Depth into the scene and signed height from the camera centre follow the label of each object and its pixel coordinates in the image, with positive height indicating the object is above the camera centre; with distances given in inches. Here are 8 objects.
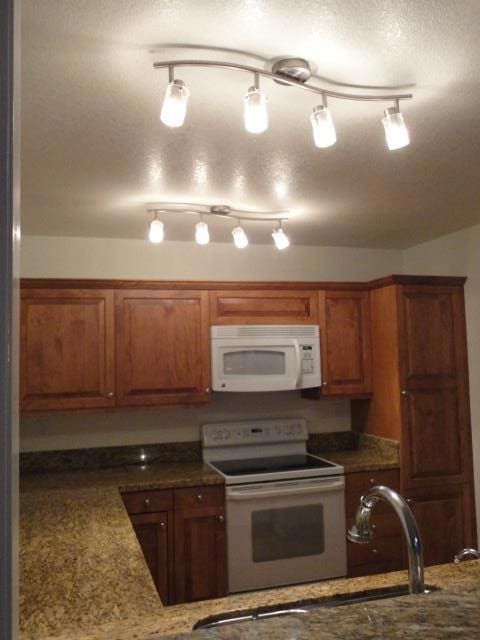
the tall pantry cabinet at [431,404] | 125.5 -11.1
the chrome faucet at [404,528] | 41.8 -14.7
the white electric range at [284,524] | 115.8 -38.0
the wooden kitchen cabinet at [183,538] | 111.2 -38.8
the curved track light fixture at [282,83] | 50.2 +27.1
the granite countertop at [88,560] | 49.3 -25.6
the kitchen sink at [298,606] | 45.3 -22.9
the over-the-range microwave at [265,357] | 127.6 +1.5
